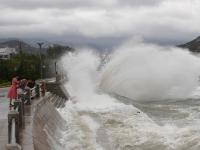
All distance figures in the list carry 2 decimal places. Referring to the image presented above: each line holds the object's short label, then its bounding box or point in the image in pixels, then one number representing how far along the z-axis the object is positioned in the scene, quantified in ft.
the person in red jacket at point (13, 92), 39.38
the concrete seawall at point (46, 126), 28.24
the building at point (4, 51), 335.63
